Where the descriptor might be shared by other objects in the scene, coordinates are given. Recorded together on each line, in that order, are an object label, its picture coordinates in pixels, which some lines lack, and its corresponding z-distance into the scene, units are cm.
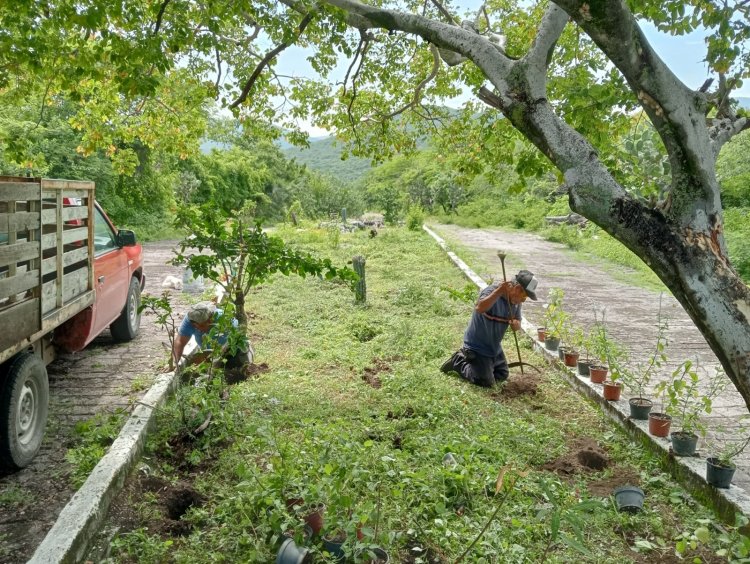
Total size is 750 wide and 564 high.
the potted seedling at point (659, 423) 490
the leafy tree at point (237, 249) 489
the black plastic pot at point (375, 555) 282
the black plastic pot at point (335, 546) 299
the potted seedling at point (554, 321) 735
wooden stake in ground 1032
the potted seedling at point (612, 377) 554
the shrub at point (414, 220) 2397
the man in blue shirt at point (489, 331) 642
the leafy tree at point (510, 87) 297
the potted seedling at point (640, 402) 530
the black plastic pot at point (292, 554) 297
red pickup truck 408
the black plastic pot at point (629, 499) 406
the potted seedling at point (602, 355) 587
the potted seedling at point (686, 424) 457
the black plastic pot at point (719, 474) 410
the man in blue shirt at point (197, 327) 561
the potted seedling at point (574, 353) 689
